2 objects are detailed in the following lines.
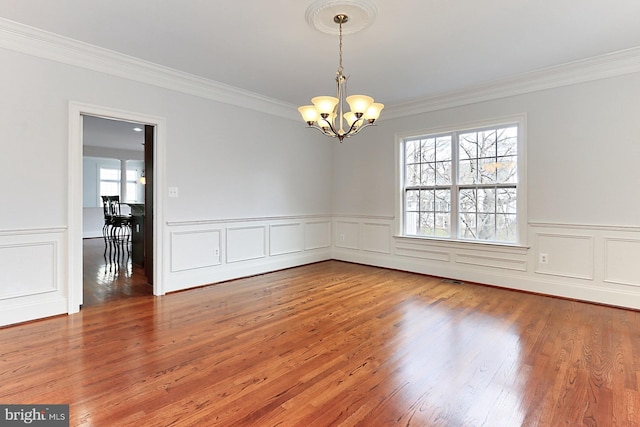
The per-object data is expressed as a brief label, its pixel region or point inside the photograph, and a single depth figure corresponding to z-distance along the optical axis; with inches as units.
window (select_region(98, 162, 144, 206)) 414.3
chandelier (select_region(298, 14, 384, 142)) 108.3
